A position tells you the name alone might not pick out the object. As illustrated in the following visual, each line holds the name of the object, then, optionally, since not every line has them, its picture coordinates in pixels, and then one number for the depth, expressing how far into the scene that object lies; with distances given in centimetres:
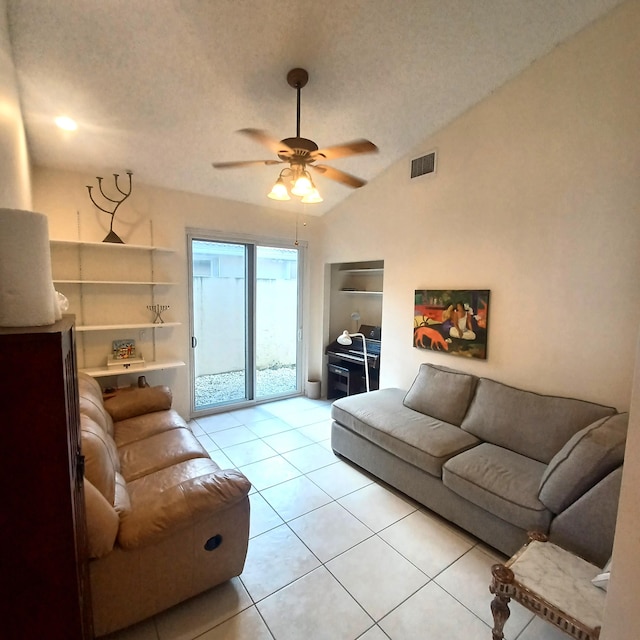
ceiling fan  201
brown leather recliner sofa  149
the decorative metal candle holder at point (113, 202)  330
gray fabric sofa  178
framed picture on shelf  355
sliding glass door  417
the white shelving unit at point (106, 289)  327
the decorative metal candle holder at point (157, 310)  374
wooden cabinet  78
